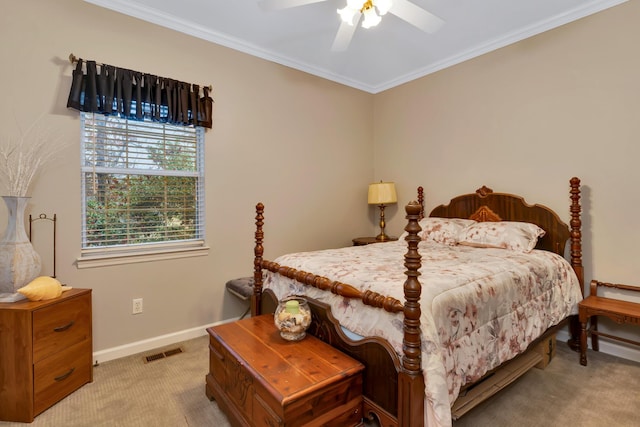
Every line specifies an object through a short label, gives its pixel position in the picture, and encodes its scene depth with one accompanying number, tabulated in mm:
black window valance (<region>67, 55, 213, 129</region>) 2359
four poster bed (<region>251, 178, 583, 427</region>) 1390
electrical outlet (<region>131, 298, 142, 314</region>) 2668
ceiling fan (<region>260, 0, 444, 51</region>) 2053
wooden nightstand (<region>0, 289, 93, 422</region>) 1788
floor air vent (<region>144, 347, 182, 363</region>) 2542
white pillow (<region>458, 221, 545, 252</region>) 2709
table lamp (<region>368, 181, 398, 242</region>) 3949
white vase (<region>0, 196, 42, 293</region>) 1893
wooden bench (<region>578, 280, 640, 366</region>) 2227
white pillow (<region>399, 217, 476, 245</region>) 3168
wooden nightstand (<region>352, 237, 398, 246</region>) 3877
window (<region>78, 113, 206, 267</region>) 2494
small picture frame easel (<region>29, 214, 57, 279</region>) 2256
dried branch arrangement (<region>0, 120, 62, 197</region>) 2113
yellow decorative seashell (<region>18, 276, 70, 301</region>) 1865
